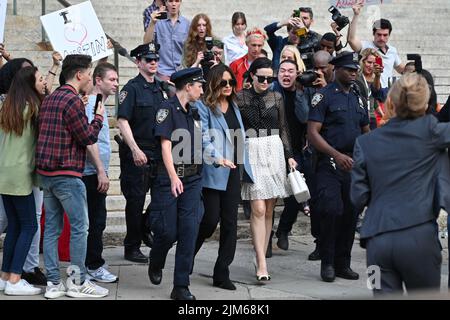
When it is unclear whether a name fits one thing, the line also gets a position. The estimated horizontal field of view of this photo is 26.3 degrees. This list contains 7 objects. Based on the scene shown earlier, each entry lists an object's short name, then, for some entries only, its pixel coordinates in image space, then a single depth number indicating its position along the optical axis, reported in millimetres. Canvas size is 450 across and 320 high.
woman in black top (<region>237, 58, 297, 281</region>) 8594
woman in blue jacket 8070
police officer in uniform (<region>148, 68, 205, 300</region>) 7680
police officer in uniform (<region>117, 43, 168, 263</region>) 8883
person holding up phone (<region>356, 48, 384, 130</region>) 10281
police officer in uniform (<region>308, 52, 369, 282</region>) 8594
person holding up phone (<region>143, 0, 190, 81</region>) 10781
